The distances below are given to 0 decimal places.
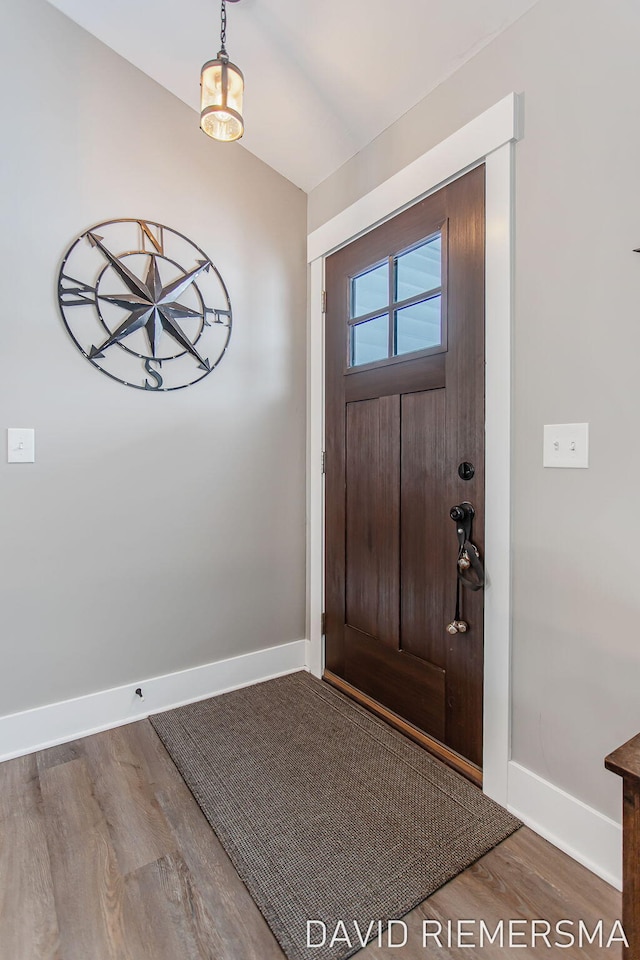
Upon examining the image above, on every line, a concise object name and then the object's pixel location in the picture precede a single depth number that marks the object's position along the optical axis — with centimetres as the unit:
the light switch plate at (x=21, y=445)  180
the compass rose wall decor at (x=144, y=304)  192
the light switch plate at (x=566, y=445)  134
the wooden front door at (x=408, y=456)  166
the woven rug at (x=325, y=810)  122
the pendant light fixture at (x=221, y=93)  143
